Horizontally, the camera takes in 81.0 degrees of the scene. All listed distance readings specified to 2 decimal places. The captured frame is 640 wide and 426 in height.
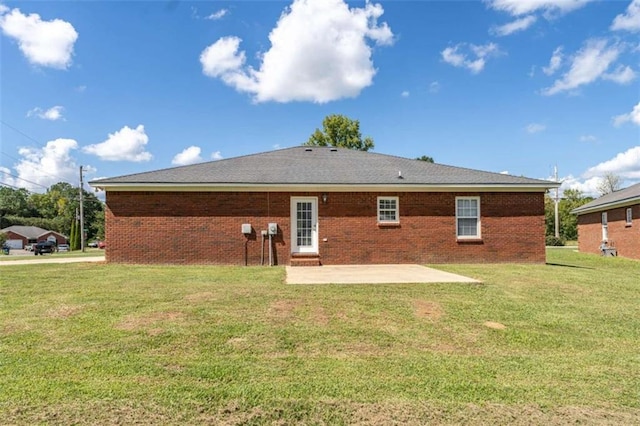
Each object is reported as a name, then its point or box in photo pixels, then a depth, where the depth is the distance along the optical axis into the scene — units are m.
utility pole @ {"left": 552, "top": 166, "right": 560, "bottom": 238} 37.95
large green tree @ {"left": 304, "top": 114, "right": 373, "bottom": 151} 36.91
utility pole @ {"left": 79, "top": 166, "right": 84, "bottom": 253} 34.62
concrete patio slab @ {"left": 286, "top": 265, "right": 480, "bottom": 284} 8.87
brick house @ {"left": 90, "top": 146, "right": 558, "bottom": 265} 12.53
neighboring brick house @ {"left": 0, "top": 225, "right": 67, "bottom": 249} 63.35
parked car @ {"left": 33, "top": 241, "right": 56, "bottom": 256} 33.91
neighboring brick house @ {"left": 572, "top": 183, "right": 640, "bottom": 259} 18.81
